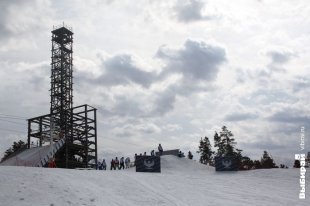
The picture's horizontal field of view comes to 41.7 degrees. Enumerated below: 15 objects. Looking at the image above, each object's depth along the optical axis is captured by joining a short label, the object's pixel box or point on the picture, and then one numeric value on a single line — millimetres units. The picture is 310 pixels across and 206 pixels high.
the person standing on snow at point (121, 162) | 44719
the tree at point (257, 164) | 89219
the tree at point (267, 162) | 81019
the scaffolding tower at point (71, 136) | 58750
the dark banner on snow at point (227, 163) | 45812
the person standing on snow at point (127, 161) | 47706
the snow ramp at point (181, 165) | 50344
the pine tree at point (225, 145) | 93688
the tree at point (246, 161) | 94781
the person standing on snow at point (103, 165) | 43016
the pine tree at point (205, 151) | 98088
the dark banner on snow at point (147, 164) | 40625
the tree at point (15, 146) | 96788
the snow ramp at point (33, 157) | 46288
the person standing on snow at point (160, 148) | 56469
